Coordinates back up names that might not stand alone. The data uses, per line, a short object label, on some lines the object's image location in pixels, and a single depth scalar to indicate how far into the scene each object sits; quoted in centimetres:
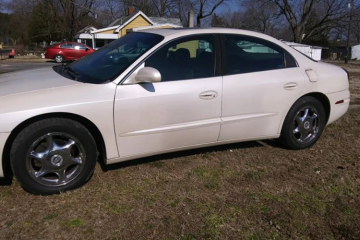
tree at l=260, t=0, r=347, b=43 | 4519
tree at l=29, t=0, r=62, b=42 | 4628
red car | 2625
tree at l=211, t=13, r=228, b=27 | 6098
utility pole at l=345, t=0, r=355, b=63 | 3611
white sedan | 297
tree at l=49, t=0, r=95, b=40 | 4538
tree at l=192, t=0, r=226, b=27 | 4981
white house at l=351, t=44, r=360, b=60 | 5441
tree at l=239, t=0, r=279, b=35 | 6281
